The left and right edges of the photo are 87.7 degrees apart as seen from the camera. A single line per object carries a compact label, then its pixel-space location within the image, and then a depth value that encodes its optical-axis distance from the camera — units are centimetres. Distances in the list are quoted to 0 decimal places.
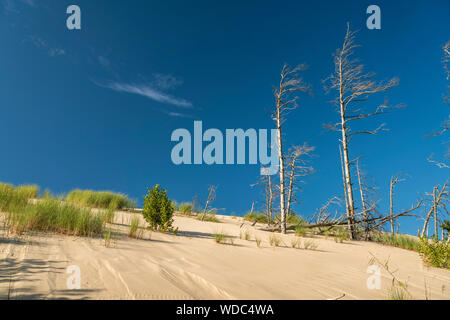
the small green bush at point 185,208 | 1479
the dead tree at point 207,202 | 1366
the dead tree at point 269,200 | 1502
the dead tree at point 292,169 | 1262
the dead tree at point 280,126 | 1132
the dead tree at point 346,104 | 1171
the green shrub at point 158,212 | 690
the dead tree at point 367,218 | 1129
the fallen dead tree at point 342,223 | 1105
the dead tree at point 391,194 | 1338
